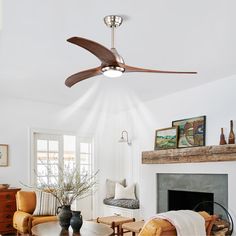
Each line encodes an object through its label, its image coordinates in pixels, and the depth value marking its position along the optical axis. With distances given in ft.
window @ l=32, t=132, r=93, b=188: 21.18
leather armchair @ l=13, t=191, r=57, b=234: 15.56
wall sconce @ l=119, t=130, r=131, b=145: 23.50
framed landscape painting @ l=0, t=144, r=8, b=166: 19.38
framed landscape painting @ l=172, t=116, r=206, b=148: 17.44
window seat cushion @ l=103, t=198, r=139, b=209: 20.45
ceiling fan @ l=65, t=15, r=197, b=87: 7.88
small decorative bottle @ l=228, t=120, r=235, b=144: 15.62
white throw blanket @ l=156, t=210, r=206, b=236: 8.25
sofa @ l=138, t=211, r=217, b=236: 8.00
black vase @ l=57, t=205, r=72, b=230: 13.01
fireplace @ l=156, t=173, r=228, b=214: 15.82
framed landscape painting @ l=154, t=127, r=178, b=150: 19.04
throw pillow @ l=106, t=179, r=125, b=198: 23.44
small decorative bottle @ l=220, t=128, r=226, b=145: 15.87
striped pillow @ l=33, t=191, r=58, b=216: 16.60
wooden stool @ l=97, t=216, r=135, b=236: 16.39
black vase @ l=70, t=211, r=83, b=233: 12.51
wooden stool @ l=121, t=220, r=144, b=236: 14.64
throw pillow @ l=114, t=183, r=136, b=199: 21.83
